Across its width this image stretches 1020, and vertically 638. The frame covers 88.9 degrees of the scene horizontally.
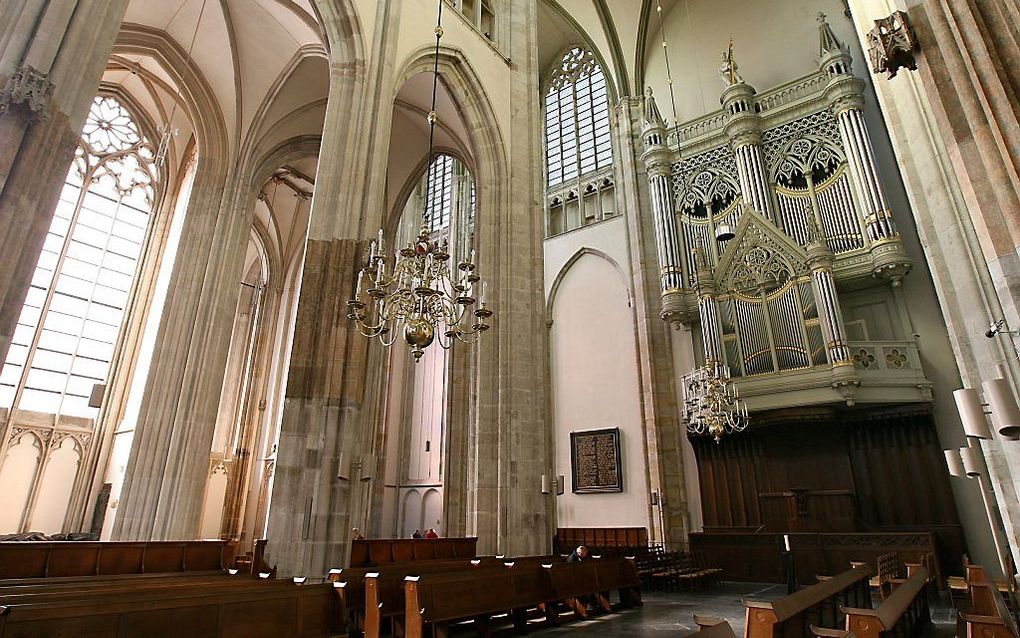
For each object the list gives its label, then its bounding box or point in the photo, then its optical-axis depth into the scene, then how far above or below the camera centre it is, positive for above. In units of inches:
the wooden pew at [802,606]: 105.7 -25.7
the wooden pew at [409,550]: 298.8 -27.2
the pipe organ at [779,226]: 431.2 +242.4
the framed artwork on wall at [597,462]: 567.2 +42.3
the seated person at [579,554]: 281.4 -26.7
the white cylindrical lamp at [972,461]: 193.9 +13.6
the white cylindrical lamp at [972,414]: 153.3 +24.2
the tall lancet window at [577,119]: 689.6 +497.6
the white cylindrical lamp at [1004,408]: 126.4 +21.3
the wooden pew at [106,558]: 238.8 -25.6
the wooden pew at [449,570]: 171.2 -31.6
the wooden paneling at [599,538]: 526.8 -35.6
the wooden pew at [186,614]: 110.2 -24.9
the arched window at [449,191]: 701.3 +412.6
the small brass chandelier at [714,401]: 409.7 +78.1
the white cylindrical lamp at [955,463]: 223.1 +14.9
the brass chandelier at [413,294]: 241.1 +94.9
